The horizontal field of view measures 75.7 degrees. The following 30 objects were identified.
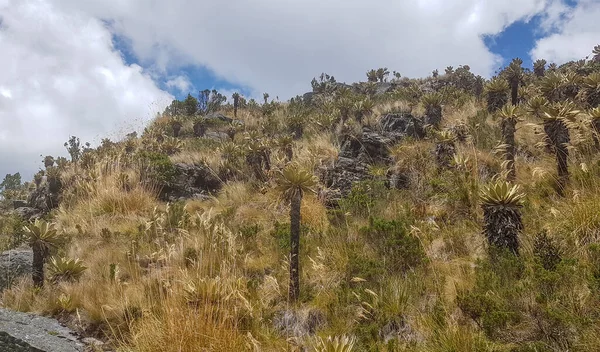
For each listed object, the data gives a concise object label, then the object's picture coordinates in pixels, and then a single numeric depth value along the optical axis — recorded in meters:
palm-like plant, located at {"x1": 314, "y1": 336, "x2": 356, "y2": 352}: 3.46
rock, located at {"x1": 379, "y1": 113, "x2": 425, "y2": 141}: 11.65
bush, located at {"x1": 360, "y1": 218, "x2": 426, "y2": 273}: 5.31
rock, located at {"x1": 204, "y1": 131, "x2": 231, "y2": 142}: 19.33
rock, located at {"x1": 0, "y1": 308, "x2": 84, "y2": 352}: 4.01
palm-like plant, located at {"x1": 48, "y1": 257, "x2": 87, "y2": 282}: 6.16
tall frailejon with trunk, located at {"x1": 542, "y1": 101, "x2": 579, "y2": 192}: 6.70
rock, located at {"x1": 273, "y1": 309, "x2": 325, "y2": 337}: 4.66
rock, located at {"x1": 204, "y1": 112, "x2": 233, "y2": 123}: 22.66
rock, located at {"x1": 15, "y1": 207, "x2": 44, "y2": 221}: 12.15
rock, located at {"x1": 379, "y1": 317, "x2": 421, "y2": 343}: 4.04
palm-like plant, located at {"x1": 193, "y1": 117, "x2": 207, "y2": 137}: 20.28
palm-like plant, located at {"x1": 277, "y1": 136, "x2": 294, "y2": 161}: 12.38
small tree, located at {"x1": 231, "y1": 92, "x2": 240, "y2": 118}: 26.04
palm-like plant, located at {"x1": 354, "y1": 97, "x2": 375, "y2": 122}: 14.95
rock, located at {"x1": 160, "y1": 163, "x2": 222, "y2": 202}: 11.78
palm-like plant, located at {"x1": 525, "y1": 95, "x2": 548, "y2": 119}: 10.08
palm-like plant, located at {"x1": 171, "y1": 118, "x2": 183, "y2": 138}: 20.73
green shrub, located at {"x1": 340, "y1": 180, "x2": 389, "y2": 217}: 7.57
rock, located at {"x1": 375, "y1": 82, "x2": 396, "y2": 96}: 26.38
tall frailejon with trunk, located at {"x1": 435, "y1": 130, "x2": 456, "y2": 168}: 9.12
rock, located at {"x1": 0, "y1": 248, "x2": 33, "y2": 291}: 6.72
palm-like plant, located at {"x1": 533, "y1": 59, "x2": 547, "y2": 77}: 21.44
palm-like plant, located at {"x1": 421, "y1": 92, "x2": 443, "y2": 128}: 12.80
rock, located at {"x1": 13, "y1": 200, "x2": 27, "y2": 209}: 14.71
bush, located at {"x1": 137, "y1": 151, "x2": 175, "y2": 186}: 11.28
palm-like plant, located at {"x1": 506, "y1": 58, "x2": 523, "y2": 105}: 13.34
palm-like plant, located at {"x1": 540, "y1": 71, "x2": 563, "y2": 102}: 11.54
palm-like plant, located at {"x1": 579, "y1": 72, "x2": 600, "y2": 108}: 9.96
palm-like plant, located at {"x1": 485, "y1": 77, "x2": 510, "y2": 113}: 13.66
